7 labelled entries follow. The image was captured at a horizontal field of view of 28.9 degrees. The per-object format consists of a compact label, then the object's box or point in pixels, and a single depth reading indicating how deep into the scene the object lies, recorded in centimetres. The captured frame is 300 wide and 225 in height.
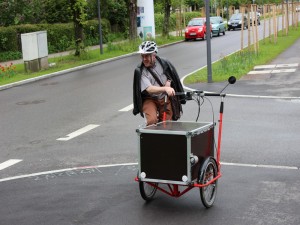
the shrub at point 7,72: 2347
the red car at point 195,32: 4309
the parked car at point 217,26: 4766
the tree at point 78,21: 2952
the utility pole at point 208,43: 1838
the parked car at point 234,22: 5691
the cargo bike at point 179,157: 638
